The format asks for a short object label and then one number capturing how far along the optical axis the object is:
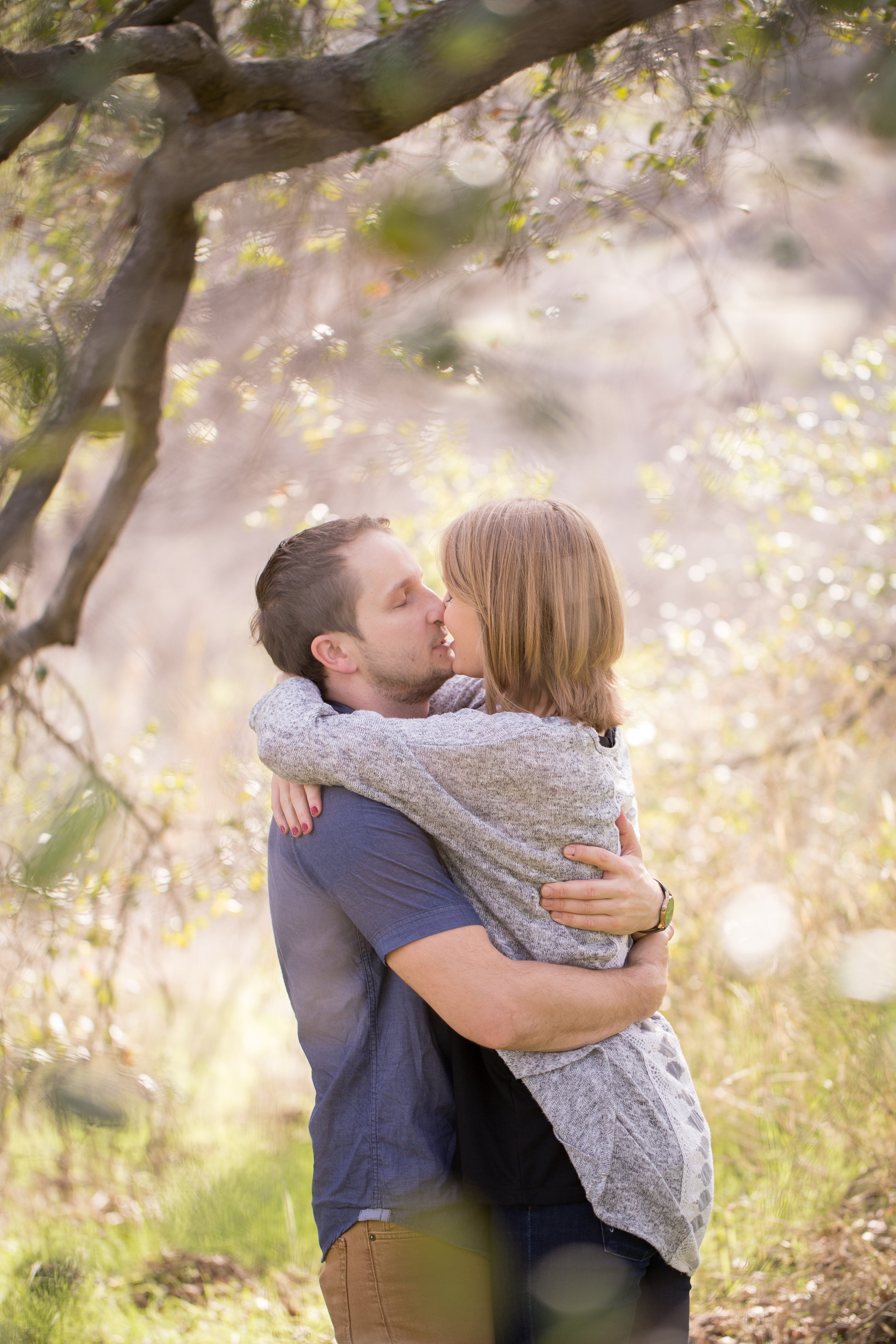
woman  3.47
